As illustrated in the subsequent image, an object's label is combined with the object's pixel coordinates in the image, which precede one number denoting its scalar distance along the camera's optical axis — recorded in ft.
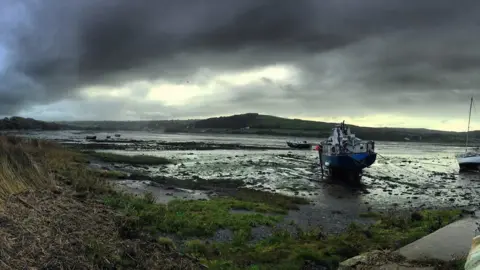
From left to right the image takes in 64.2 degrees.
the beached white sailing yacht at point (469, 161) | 166.71
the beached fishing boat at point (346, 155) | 129.70
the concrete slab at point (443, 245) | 28.43
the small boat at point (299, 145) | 322.14
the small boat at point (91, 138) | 357.61
